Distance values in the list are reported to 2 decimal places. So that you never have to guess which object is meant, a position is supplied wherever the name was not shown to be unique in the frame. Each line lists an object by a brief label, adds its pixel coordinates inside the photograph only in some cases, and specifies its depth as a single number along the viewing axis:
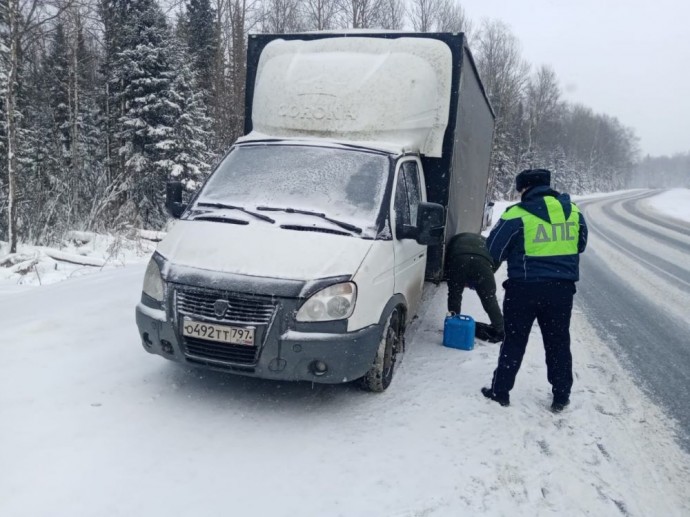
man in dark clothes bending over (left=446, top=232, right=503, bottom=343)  5.63
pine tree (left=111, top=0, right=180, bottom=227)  21.28
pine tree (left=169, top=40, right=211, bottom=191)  21.55
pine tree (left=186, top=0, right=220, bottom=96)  30.81
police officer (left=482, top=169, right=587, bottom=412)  3.86
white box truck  3.42
